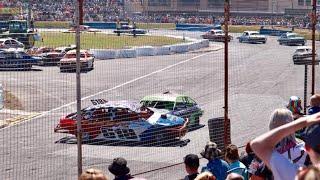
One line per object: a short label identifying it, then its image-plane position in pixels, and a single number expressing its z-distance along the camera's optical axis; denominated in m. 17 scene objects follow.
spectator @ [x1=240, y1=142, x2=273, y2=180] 7.61
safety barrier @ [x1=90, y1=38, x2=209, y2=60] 47.79
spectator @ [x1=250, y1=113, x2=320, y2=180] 5.08
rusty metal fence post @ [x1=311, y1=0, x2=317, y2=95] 16.42
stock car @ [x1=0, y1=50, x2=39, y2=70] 24.89
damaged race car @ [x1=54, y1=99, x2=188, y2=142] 21.51
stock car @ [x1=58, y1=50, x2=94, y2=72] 20.76
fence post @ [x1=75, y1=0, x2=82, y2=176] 10.67
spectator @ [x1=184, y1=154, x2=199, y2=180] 8.22
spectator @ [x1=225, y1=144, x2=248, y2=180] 8.91
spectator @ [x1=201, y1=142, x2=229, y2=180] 8.81
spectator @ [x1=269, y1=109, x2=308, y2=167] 7.08
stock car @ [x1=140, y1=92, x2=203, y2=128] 26.48
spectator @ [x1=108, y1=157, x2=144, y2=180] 7.54
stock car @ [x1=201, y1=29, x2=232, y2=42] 50.98
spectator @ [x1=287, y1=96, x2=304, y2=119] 13.73
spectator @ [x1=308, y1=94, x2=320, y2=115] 10.99
